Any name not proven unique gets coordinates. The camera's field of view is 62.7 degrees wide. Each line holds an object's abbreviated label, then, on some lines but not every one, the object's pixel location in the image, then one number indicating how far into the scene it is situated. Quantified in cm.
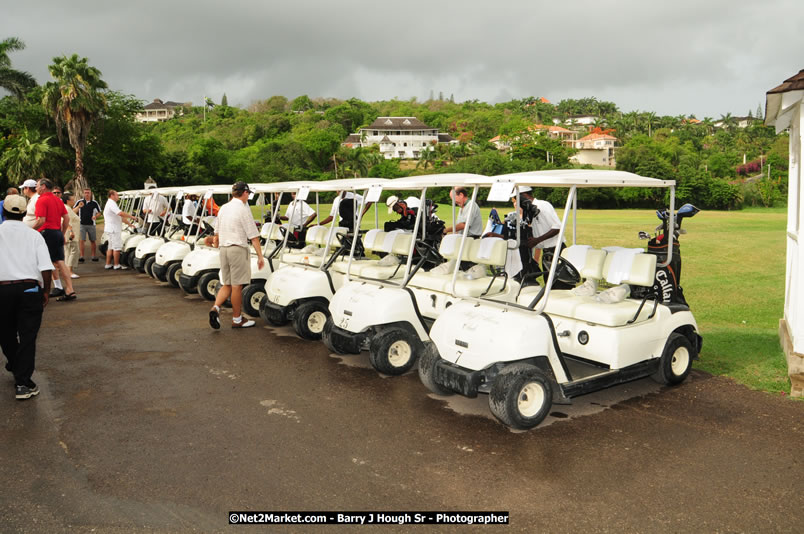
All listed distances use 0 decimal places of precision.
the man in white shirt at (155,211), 1512
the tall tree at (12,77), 4228
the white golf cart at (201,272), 1075
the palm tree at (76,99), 3803
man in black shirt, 1605
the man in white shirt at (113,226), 1468
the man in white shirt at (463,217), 830
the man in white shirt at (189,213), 1344
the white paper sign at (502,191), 513
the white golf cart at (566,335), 513
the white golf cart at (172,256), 1251
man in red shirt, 993
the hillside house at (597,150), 11425
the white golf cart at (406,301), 654
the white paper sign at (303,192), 903
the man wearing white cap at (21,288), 574
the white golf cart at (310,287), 800
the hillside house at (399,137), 14312
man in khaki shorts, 855
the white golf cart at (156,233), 1416
